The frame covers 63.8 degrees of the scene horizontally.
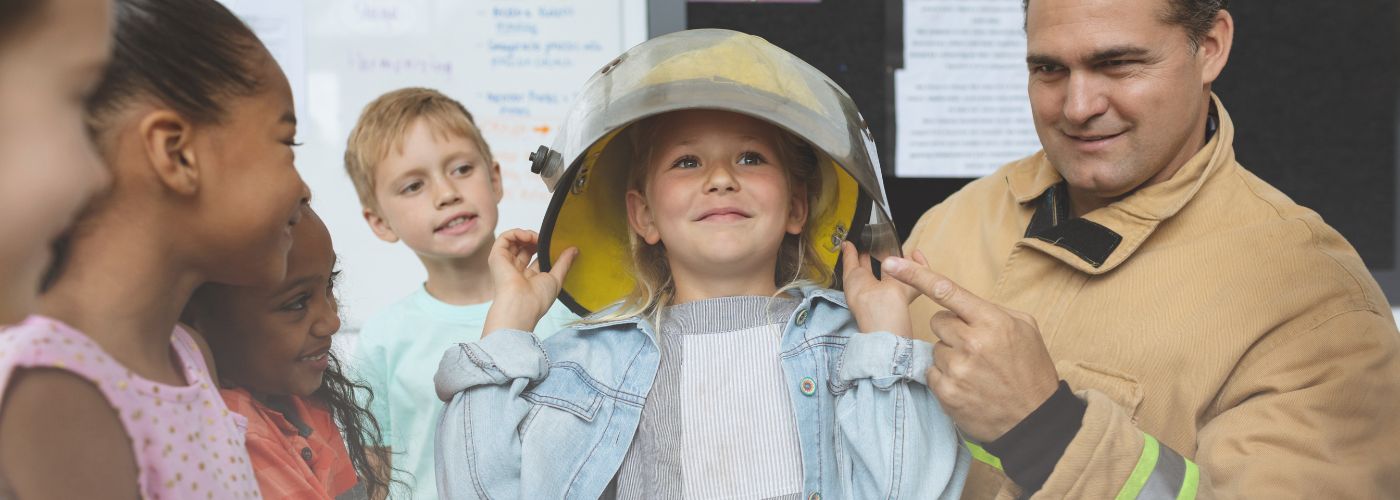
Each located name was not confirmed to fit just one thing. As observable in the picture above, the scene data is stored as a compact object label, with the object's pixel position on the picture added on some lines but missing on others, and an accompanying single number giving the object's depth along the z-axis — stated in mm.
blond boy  1823
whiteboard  2645
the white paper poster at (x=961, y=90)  2996
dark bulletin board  2959
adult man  1236
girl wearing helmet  1282
